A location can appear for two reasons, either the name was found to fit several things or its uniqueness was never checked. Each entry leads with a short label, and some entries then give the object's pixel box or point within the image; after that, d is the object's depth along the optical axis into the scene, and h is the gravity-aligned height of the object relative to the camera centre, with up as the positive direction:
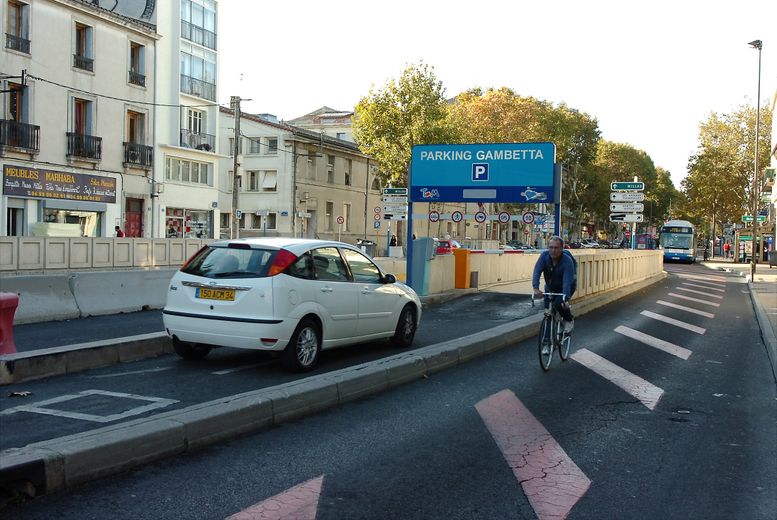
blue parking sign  18.64 +1.48
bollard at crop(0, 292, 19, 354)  7.76 -1.08
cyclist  9.34 -0.51
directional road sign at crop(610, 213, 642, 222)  31.96 +0.76
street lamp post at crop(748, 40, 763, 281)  38.40 +10.22
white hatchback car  8.00 -0.85
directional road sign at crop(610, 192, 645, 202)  31.86 +1.66
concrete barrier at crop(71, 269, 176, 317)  13.01 -1.30
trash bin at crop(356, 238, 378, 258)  41.23 -1.06
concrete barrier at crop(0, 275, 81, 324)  11.71 -1.30
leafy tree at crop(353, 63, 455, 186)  49.03 +7.42
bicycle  9.23 -1.33
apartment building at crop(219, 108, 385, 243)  51.25 +3.24
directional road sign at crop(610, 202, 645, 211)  31.77 +1.22
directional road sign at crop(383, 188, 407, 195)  34.03 +1.74
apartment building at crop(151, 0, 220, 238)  40.56 +5.81
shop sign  30.02 +1.52
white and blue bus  57.03 -0.43
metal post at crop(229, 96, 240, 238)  36.67 +2.25
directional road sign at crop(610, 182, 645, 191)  32.17 +2.13
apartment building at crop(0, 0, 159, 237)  30.12 +4.64
